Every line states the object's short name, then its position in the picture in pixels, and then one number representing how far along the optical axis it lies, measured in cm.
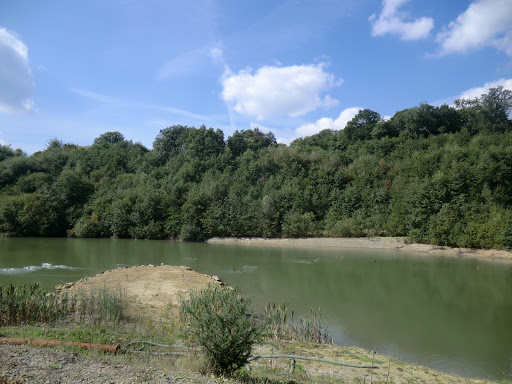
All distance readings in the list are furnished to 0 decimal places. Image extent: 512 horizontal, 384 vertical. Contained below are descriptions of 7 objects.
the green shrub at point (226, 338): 552
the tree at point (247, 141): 7019
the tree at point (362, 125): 6119
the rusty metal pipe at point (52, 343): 636
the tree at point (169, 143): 6824
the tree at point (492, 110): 5500
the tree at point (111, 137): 8334
